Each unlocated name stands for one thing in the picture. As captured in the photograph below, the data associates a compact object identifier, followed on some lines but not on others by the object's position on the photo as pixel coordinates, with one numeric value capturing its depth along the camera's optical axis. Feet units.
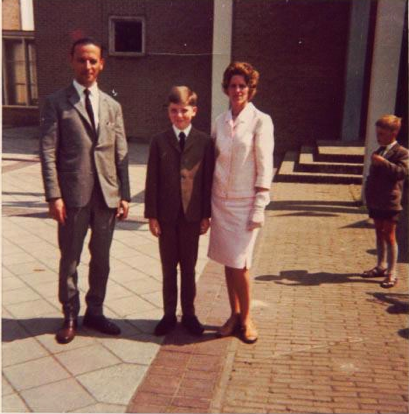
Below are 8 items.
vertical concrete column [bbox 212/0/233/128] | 34.76
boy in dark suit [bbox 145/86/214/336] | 11.02
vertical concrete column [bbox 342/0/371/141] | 44.01
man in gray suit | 10.57
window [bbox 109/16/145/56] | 54.85
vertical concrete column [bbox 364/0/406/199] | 24.27
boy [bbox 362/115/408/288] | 14.75
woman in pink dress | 10.71
